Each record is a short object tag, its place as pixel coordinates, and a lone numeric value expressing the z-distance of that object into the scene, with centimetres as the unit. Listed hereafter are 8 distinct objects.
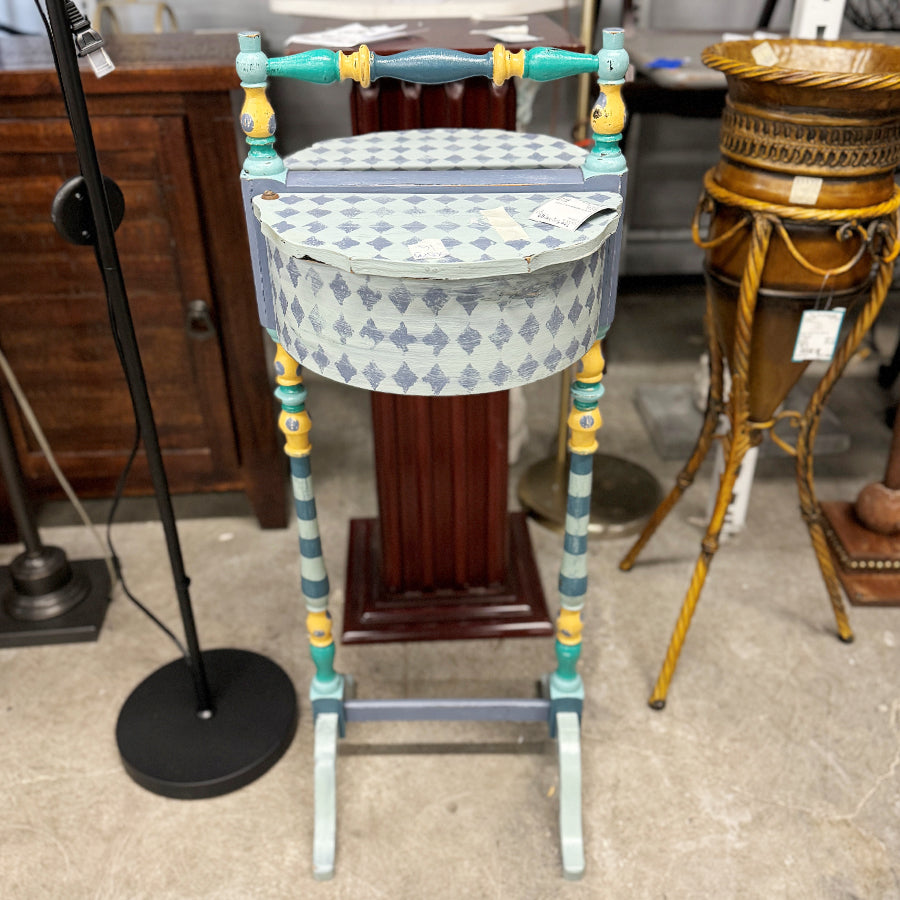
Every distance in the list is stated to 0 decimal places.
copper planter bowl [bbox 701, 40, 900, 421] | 132
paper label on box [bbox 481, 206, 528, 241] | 97
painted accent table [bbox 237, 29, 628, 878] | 96
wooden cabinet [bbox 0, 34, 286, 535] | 171
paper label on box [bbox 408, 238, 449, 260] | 93
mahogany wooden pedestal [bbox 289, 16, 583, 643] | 168
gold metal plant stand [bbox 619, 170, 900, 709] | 142
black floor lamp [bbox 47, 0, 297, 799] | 123
